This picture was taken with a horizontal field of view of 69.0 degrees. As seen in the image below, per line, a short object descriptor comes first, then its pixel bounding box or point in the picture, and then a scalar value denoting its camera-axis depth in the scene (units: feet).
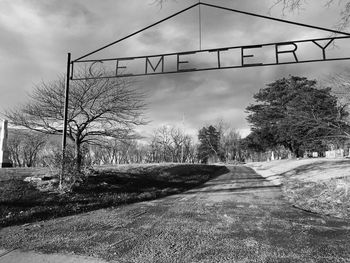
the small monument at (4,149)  46.27
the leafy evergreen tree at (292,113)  47.34
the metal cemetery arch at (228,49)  20.55
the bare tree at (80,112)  42.50
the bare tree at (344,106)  39.09
